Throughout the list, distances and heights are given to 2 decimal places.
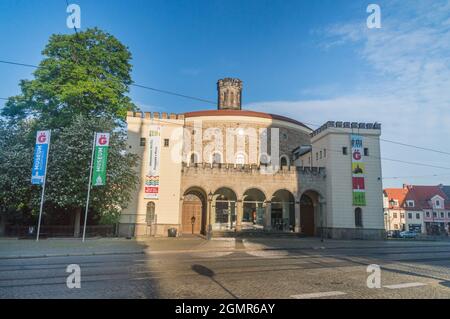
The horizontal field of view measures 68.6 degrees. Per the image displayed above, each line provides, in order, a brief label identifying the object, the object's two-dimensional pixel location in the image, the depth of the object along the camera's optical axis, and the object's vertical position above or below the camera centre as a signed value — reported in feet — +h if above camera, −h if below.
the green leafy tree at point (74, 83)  88.89 +33.76
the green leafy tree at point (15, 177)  79.46 +6.61
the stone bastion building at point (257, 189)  99.30 +7.05
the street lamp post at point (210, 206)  99.16 +1.28
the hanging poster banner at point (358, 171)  107.04 +14.00
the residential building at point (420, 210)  207.82 +3.47
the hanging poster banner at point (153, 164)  98.68 +13.47
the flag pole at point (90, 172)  73.23 +7.93
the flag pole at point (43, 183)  71.80 +4.89
